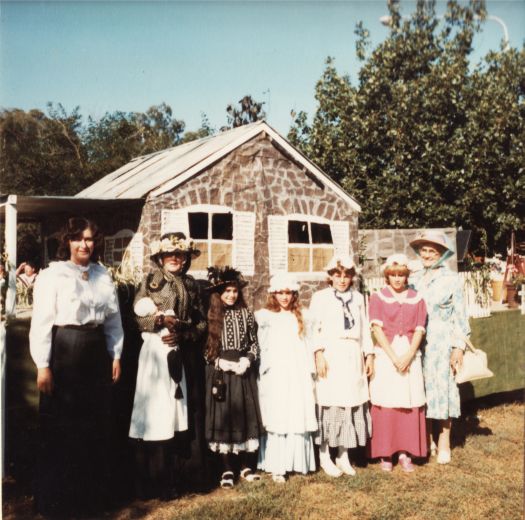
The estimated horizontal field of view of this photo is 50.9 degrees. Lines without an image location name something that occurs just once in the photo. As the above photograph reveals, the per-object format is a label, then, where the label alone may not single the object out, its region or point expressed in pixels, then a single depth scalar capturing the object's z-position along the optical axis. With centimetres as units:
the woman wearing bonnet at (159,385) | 406
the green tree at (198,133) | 3812
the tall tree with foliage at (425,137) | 1628
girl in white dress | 454
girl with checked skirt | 469
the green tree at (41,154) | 2783
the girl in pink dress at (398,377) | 476
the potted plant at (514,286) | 980
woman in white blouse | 362
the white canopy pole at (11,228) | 713
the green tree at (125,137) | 3125
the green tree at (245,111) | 3357
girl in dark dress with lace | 441
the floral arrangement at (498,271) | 1412
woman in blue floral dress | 498
